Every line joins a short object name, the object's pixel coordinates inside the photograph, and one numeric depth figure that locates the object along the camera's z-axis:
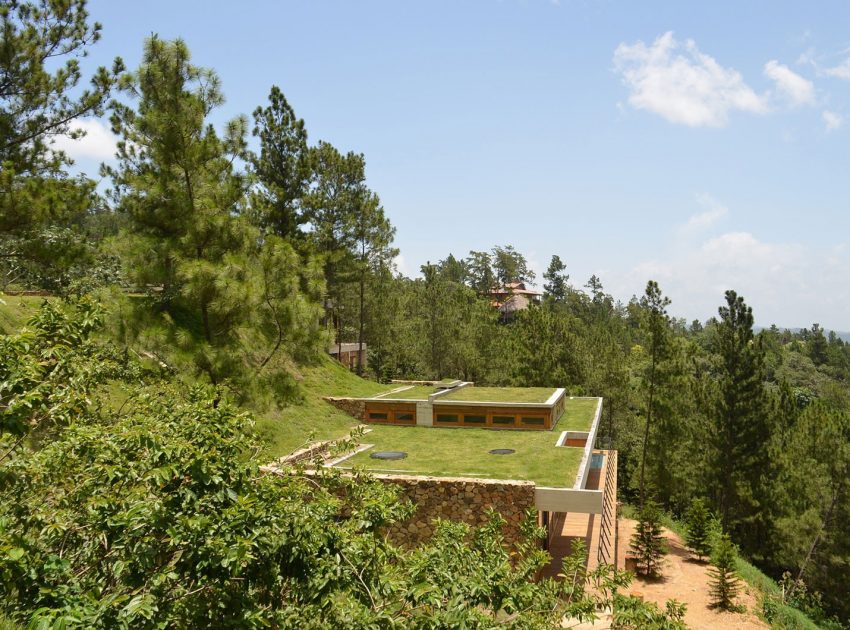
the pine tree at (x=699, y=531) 17.91
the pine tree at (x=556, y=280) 80.25
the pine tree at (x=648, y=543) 16.25
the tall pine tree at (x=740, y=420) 22.19
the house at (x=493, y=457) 12.45
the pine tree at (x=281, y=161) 22.45
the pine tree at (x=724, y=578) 14.03
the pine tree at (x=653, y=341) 23.27
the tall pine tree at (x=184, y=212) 11.39
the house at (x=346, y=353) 29.03
